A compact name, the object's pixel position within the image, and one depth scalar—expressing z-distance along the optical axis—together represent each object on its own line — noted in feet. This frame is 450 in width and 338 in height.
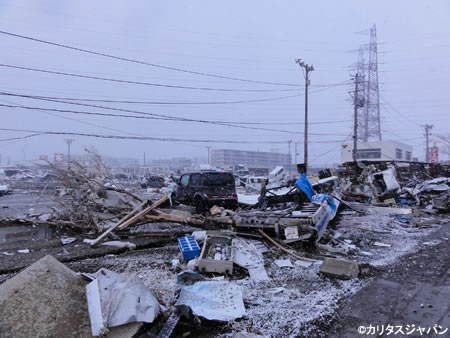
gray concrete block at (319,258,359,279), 14.96
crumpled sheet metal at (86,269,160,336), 8.61
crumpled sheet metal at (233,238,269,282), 15.68
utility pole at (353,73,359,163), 73.94
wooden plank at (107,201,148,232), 24.40
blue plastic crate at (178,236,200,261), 17.58
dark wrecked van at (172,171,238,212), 34.43
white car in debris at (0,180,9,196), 74.01
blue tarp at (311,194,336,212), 25.02
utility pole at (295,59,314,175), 63.85
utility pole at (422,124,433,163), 168.14
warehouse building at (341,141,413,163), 145.89
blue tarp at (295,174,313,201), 25.32
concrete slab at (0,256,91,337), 8.31
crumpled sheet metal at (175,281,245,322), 10.58
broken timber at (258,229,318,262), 18.05
